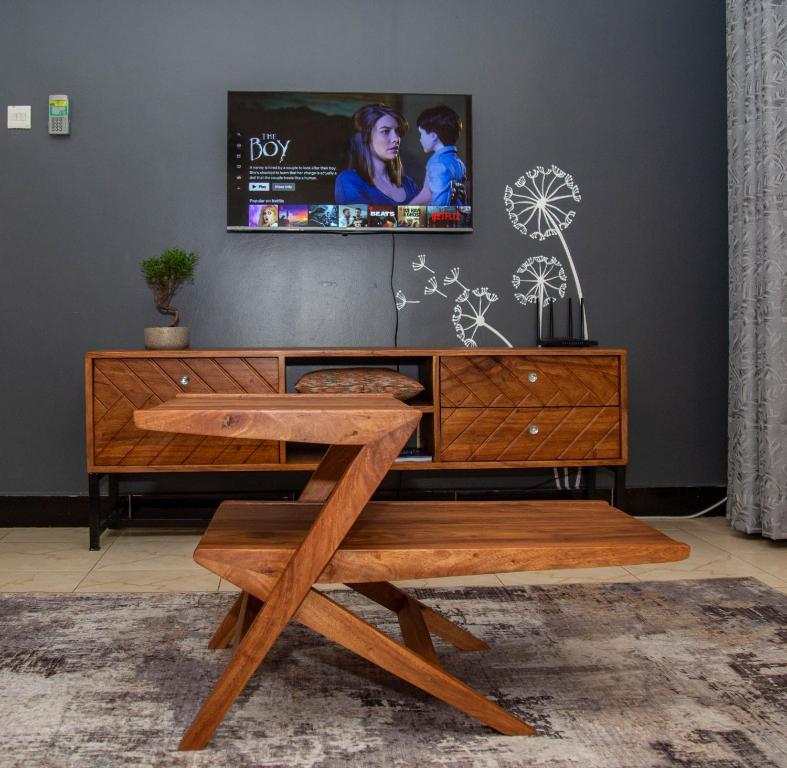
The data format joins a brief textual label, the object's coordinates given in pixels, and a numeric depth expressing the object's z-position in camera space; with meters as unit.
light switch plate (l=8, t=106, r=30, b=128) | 3.38
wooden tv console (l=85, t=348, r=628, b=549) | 2.99
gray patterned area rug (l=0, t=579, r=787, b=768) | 1.51
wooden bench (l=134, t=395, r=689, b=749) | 1.44
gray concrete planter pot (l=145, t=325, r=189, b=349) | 3.11
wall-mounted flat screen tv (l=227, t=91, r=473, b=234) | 3.37
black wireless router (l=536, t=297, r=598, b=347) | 3.25
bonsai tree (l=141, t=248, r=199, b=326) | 3.17
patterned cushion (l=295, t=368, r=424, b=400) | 3.02
